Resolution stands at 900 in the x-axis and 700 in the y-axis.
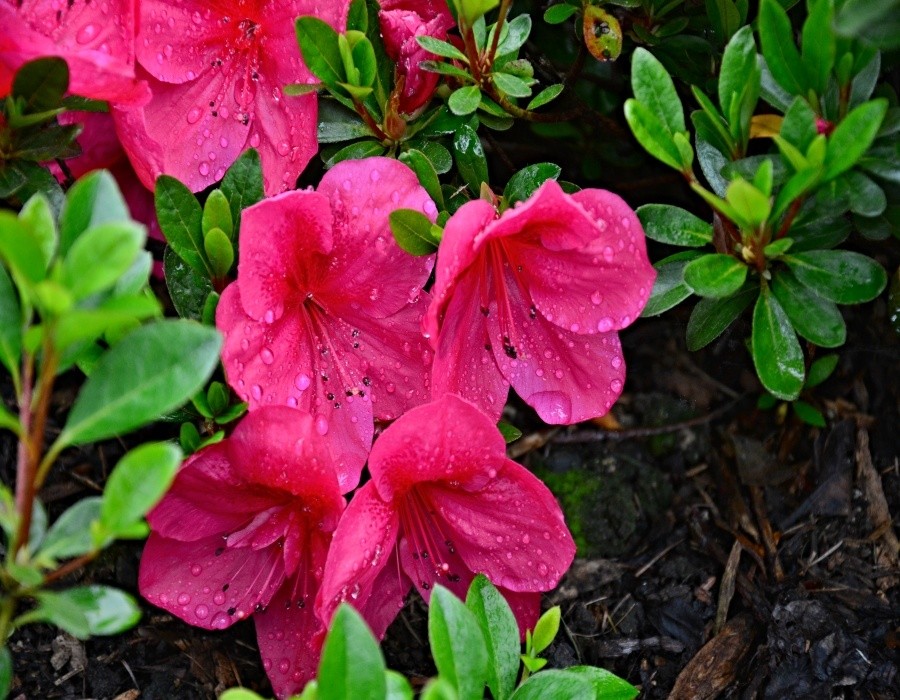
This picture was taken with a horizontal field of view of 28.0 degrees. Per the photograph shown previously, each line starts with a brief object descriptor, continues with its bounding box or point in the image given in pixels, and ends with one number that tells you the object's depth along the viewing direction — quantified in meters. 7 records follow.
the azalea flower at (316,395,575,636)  0.46
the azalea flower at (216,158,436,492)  0.48
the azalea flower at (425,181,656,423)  0.48
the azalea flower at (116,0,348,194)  0.50
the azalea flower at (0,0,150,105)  0.47
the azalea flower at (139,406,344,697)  0.47
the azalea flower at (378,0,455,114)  0.50
